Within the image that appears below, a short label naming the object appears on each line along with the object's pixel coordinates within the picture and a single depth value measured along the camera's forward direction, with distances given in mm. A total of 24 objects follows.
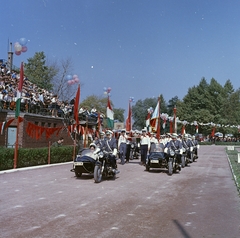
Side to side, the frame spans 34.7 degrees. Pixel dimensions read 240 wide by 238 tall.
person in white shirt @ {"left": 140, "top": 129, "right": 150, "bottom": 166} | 21625
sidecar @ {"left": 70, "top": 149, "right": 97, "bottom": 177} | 13473
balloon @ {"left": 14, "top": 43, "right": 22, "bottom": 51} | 20656
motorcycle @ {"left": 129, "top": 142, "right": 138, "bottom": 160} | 26203
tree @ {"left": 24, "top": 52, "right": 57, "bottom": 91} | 58394
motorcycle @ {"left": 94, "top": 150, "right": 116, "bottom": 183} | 13047
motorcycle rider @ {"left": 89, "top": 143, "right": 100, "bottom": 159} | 13508
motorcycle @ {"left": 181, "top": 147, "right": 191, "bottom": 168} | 19869
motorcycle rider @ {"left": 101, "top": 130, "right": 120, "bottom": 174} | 14352
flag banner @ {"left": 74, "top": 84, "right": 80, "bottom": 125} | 21891
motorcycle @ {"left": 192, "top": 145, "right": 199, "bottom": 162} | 24753
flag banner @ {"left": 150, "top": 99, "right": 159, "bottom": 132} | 21761
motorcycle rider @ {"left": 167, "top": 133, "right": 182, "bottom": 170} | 17725
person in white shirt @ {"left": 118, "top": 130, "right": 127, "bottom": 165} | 22188
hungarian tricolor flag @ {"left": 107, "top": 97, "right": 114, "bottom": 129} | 25306
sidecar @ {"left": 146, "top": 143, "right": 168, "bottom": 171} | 16531
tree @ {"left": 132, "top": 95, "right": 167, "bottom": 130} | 103438
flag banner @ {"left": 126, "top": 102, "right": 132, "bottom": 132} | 27766
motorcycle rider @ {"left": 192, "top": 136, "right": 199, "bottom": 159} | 25417
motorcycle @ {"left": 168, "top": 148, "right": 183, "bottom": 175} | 16188
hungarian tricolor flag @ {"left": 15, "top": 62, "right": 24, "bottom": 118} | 17984
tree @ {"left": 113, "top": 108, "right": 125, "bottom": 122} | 100312
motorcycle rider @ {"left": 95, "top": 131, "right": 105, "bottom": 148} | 14512
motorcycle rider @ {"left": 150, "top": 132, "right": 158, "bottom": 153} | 21894
